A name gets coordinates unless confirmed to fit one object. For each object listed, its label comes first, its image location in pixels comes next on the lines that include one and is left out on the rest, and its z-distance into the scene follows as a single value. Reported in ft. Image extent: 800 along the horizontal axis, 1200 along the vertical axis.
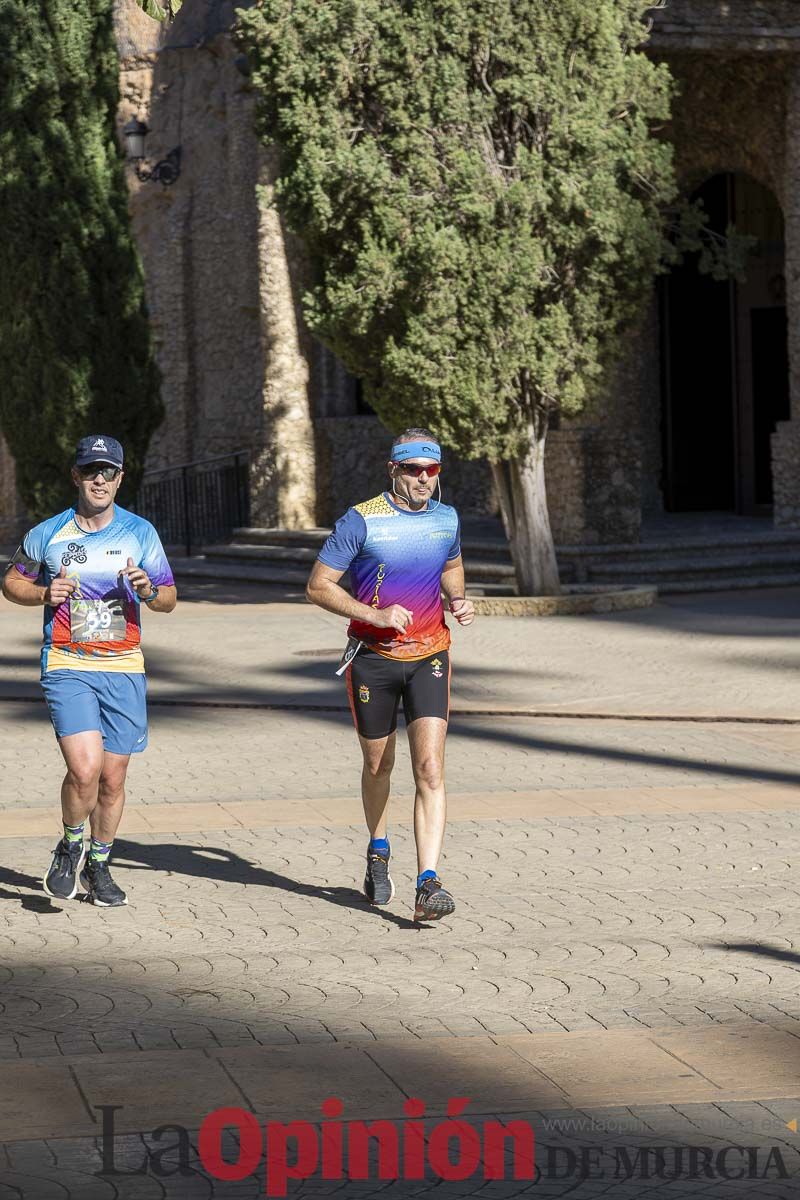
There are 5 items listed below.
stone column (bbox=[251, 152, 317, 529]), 92.84
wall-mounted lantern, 103.91
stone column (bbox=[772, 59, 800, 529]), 79.10
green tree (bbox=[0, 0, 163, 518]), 76.74
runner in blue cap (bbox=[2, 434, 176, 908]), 25.36
